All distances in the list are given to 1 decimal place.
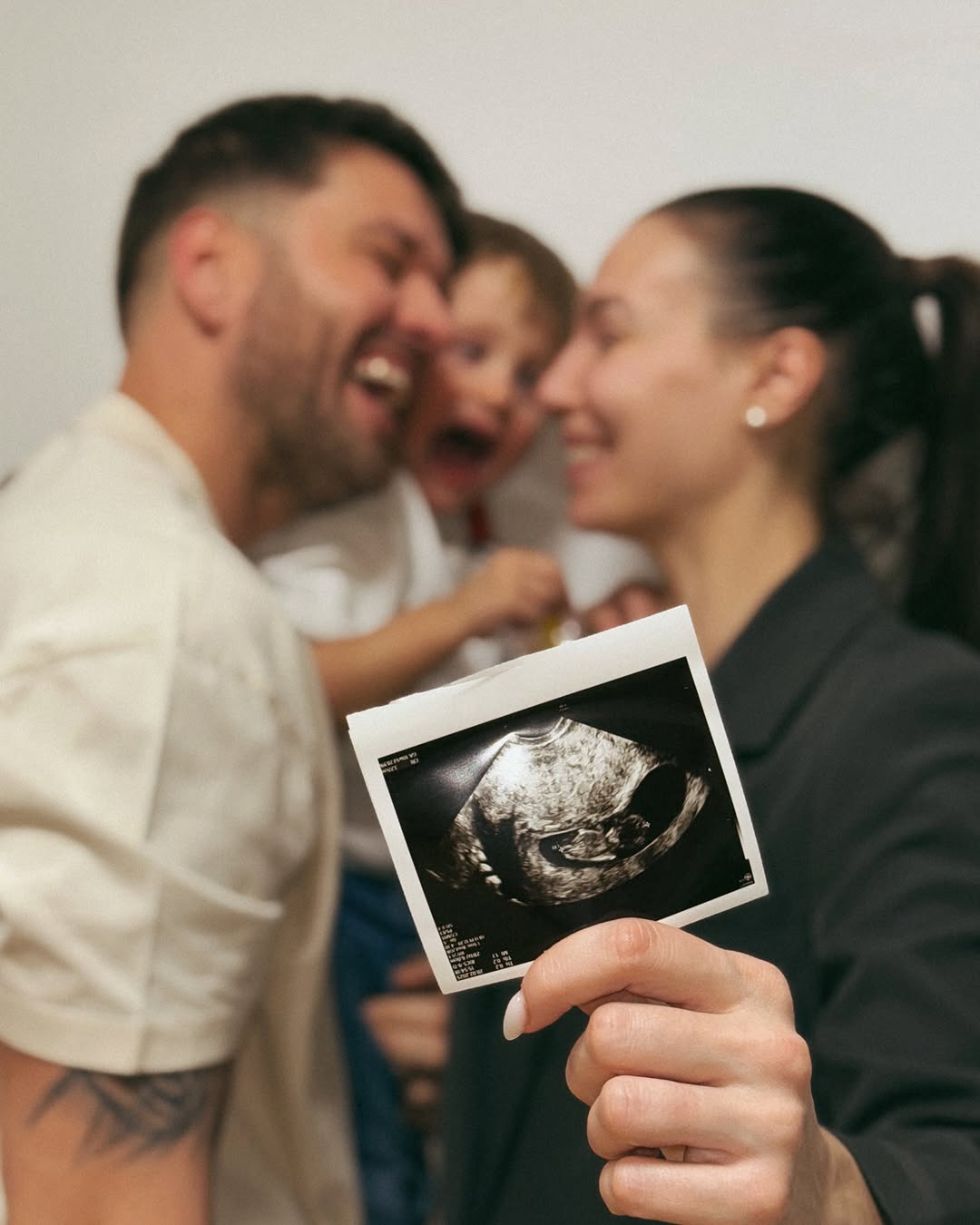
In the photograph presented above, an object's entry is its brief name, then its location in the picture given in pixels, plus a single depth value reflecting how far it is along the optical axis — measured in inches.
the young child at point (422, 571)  32.3
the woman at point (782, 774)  18.3
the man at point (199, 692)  25.0
